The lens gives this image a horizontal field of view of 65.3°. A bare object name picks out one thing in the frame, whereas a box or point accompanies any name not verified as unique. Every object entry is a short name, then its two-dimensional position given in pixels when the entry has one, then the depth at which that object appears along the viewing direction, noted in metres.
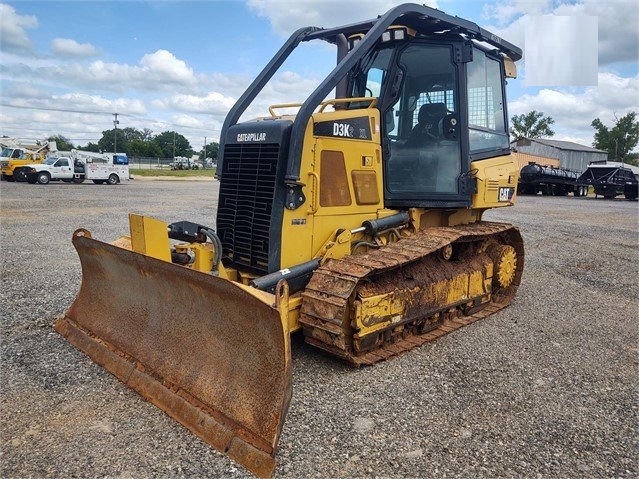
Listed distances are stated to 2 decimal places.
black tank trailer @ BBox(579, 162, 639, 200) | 28.22
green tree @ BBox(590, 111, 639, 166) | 69.94
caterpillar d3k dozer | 3.43
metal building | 56.81
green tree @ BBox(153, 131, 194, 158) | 98.24
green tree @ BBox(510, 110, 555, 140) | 75.94
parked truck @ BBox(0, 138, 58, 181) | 30.30
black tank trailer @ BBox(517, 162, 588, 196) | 29.34
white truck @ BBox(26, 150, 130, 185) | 29.94
